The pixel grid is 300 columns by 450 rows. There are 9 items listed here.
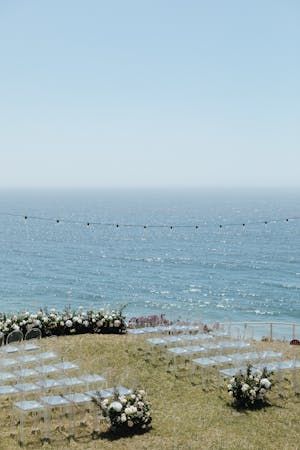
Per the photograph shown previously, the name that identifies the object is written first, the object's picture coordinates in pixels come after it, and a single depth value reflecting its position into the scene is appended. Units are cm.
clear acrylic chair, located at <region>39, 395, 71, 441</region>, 1220
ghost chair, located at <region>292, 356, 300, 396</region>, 1516
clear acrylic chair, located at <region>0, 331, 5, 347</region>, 1870
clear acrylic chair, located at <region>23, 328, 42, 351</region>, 1759
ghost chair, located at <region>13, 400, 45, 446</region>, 1214
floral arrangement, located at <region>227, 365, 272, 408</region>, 1399
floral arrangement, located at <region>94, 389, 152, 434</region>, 1228
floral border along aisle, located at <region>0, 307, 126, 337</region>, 1994
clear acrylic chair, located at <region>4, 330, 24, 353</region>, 1722
